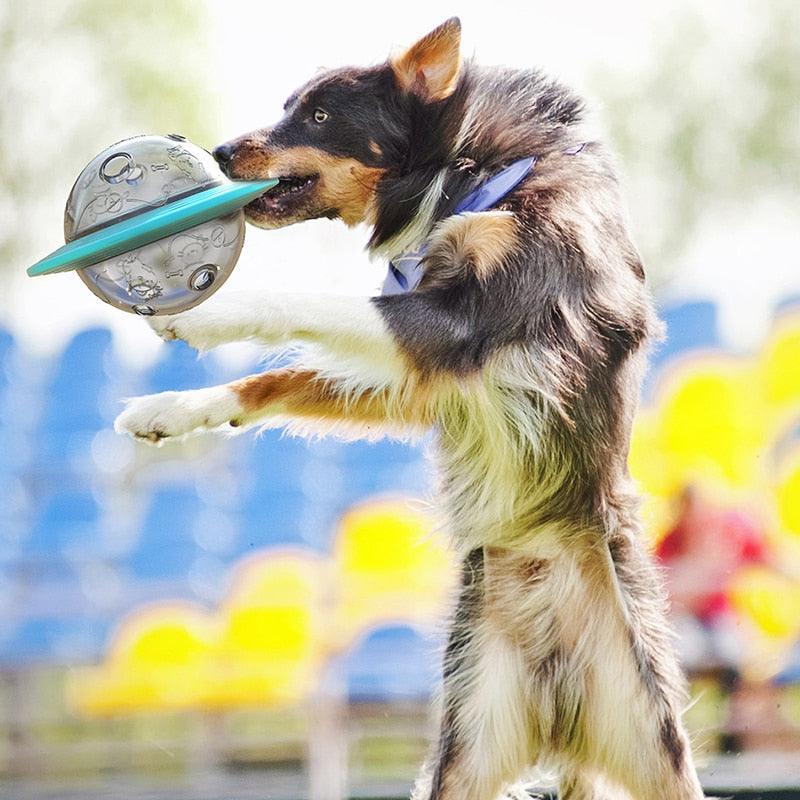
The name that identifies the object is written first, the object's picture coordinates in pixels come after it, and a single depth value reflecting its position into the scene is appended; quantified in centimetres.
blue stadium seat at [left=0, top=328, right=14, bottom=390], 2072
